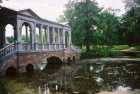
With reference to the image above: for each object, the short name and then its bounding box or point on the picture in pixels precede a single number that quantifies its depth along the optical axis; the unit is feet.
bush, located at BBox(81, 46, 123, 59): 152.62
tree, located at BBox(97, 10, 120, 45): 165.05
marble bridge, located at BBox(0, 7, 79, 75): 66.49
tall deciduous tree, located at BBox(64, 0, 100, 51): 156.15
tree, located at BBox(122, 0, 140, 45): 189.47
